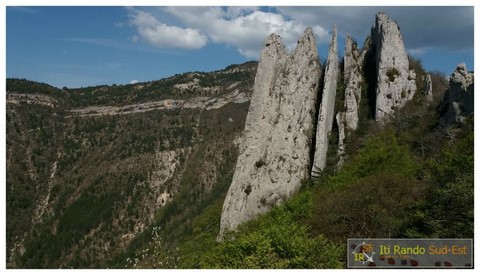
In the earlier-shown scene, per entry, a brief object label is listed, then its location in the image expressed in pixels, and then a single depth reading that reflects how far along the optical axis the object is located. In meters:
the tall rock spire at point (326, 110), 31.42
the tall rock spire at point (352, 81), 33.88
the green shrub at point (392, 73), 33.78
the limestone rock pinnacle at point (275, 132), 31.09
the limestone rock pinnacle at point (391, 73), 33.59
